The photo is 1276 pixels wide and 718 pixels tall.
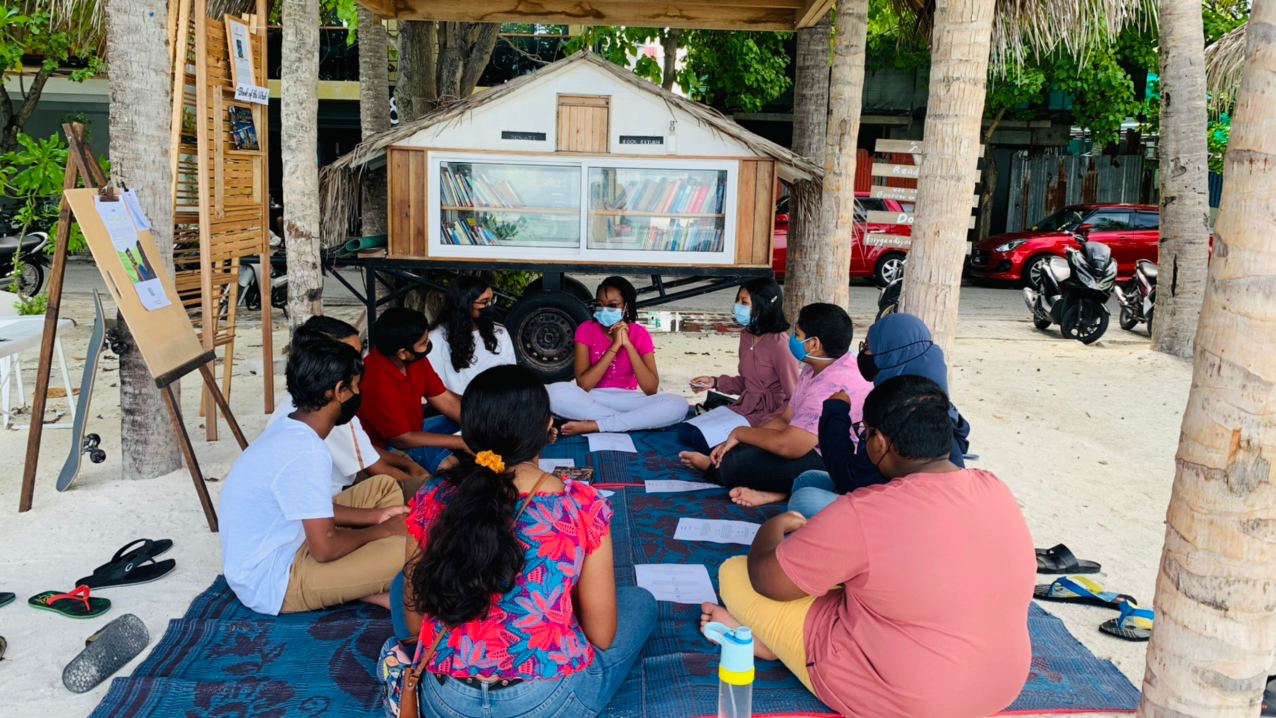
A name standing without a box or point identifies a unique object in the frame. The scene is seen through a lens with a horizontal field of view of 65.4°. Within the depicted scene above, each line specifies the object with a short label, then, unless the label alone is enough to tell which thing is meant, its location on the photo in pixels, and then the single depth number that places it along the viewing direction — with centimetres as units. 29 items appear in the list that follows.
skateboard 496
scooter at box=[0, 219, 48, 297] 1227
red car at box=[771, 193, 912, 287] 1498
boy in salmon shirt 256
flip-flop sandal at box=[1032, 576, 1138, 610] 399
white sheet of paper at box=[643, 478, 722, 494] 514
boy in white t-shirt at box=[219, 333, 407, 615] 334
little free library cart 748
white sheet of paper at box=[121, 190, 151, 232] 498
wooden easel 471
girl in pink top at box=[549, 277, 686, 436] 626
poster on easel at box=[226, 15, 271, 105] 598
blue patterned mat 301
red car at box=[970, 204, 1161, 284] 1575
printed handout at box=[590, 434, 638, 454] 586
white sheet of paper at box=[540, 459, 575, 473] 538
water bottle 255
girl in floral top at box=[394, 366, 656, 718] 236
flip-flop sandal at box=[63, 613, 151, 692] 319
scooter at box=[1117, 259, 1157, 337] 1116
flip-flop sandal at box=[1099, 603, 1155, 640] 373
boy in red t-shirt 483
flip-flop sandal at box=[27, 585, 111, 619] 371
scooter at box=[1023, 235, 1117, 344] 1053
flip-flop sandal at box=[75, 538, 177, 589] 400
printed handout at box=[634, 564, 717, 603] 383
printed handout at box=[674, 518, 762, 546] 444
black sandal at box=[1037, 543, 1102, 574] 438
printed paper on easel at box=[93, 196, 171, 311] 473
